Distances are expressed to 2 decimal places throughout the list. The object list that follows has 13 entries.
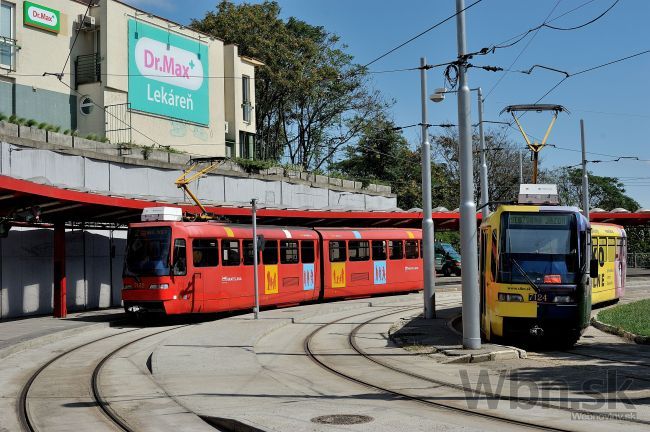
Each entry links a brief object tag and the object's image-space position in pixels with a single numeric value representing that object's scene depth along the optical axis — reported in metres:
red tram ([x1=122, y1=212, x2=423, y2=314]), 22.48
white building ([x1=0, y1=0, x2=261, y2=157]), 31.97
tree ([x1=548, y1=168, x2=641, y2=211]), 91.44
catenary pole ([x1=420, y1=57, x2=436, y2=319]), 22.30
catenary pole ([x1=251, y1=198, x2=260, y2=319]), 22.95
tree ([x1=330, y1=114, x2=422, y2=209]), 66.81
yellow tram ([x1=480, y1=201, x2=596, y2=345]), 15.66
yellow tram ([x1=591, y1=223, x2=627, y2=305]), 26.98
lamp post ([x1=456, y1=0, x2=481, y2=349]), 15.46
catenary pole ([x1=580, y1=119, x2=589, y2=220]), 39.81
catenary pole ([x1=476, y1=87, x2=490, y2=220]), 32.19
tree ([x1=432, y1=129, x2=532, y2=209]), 70.12
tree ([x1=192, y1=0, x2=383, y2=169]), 54.25
